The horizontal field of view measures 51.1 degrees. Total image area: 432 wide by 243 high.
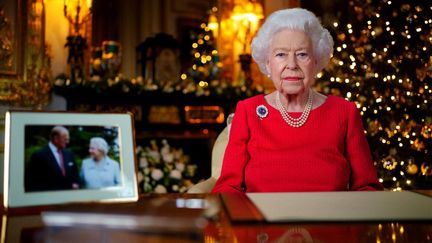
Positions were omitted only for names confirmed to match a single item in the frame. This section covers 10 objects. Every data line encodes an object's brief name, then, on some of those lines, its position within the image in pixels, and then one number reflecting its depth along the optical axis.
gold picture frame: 3.97
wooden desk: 0.68
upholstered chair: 2.25
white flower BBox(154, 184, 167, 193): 3.79
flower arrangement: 3.86
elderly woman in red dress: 1.56
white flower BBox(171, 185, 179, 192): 3.85
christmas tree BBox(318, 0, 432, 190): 4.40
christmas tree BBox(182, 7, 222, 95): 5.72
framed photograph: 0.99
